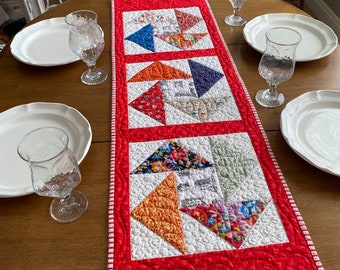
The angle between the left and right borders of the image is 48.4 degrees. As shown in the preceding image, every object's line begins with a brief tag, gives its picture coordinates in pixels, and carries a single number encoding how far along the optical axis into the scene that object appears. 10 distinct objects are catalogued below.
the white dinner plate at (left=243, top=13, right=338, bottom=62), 1.18
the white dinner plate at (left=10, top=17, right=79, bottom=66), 1.18
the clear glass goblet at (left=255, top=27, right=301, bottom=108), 0.97
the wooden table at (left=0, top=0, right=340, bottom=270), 0.71
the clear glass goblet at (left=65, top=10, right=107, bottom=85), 1.04
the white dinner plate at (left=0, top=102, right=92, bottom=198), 0.84
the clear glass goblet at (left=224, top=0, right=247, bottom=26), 1.33
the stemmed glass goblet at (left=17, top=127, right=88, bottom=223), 0.72
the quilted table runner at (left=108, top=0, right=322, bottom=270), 0.70
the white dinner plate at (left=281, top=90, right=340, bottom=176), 0.85
